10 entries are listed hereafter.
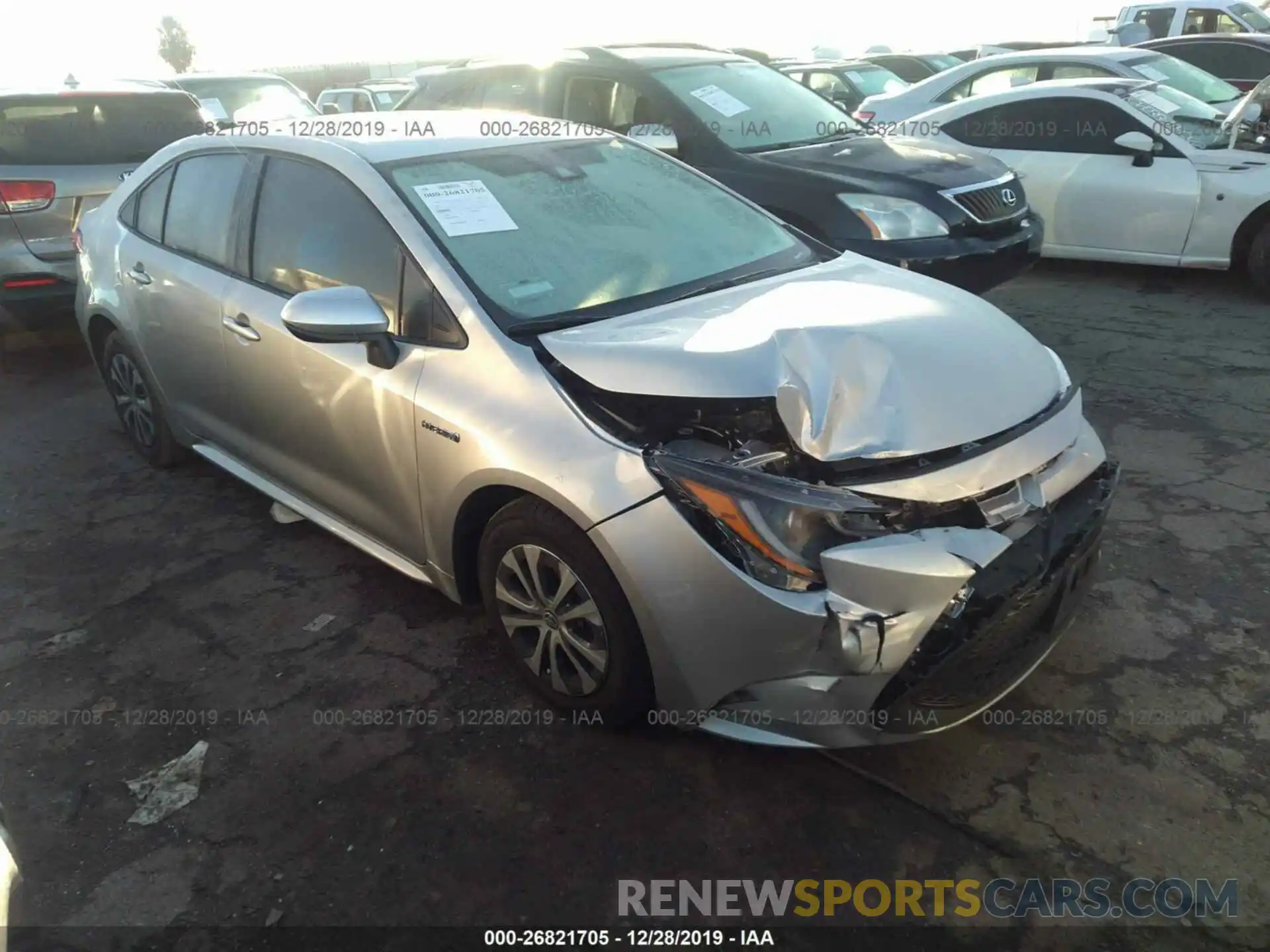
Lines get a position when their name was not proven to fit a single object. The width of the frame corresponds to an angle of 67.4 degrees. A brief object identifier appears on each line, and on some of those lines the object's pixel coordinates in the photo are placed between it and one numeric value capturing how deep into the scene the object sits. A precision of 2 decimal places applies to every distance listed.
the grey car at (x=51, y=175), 5.55
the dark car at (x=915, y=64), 14.90
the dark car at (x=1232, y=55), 9.62
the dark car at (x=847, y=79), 12.16
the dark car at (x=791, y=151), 5.28
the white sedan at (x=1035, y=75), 7.80
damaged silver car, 2.18
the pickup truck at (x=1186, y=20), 11.77
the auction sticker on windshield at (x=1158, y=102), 6.65
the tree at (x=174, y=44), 44.19
